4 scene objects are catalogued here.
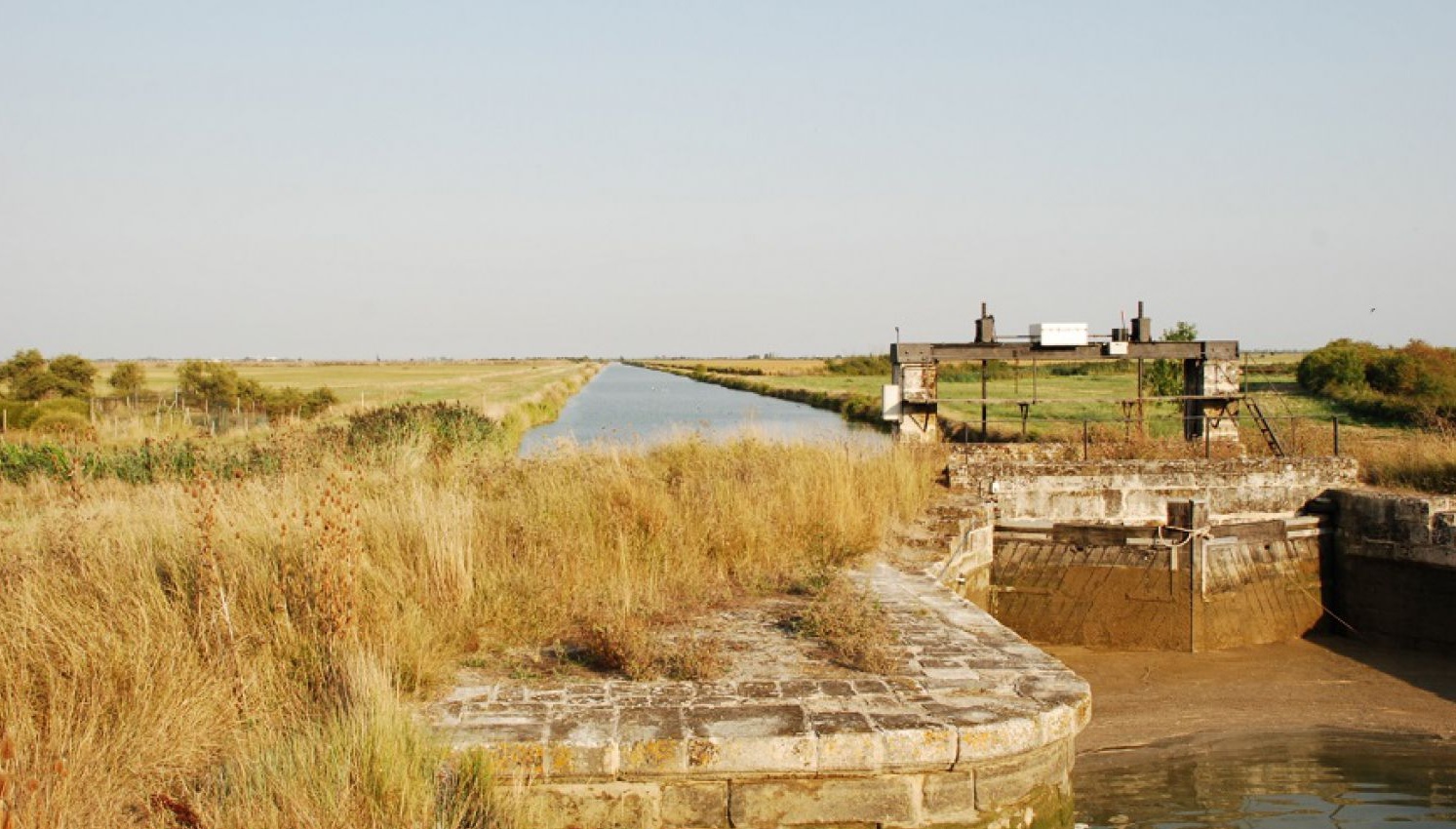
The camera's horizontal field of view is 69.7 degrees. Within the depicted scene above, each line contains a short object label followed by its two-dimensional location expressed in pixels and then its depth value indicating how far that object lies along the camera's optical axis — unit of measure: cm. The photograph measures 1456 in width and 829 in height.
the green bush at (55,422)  2389
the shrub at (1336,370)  3753
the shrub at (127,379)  4178
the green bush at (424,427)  1638
